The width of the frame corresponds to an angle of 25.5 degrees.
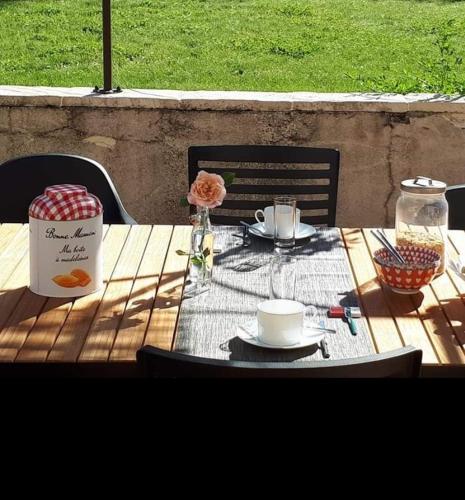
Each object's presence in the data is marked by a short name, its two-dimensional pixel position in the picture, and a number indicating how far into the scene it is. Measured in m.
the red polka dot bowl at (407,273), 2.39
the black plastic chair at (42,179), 3.40
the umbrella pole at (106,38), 4.33
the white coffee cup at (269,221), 2.90
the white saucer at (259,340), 2.07
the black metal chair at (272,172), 3.52
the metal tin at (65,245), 2.32
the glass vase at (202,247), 2.48
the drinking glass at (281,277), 2.27
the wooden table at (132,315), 2.01
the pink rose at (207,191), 2.41
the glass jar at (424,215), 2.59
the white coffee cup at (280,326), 2.06
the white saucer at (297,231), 2.87
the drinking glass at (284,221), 2.40
